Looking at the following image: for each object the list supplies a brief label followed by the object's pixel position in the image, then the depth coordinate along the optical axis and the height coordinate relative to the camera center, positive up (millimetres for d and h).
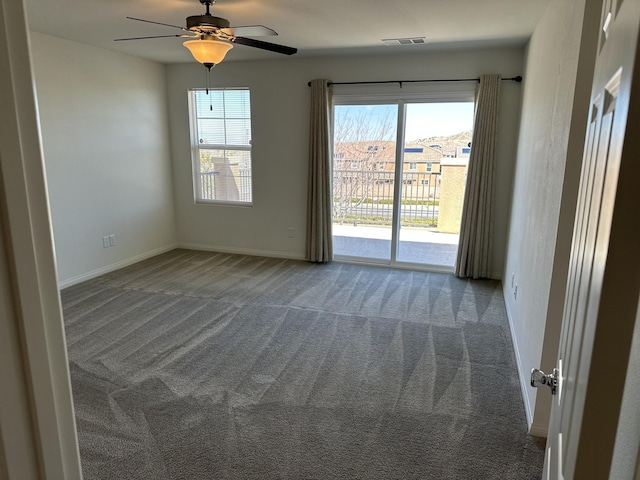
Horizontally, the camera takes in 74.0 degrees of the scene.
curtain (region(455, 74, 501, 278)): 4516 -359
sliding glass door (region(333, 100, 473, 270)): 4926 -260
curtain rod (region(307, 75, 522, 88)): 4425 +838
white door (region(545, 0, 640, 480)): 547 -150
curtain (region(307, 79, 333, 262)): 5062 -258
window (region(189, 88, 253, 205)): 5586 +156
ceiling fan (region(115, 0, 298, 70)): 2736 +821
